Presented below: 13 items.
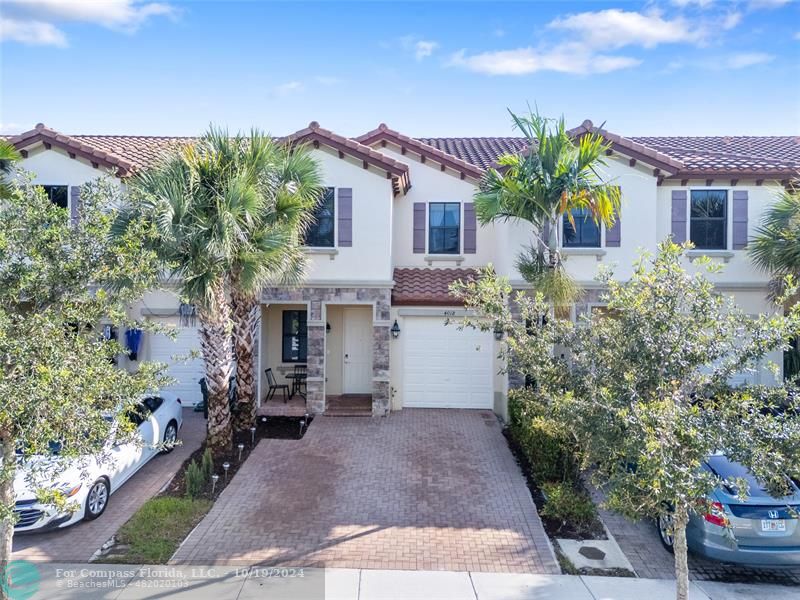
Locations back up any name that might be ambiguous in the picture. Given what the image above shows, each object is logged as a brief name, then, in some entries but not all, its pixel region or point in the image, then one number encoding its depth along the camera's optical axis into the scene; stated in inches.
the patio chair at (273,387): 613.0
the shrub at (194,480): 379.9
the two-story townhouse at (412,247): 552.1
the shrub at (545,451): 386.3
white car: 303.1
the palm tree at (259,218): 429.7
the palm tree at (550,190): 436.5
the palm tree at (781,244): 497.7
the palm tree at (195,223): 391.5
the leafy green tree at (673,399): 195.6
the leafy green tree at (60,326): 191.8
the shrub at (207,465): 403.5
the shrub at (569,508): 343.3
